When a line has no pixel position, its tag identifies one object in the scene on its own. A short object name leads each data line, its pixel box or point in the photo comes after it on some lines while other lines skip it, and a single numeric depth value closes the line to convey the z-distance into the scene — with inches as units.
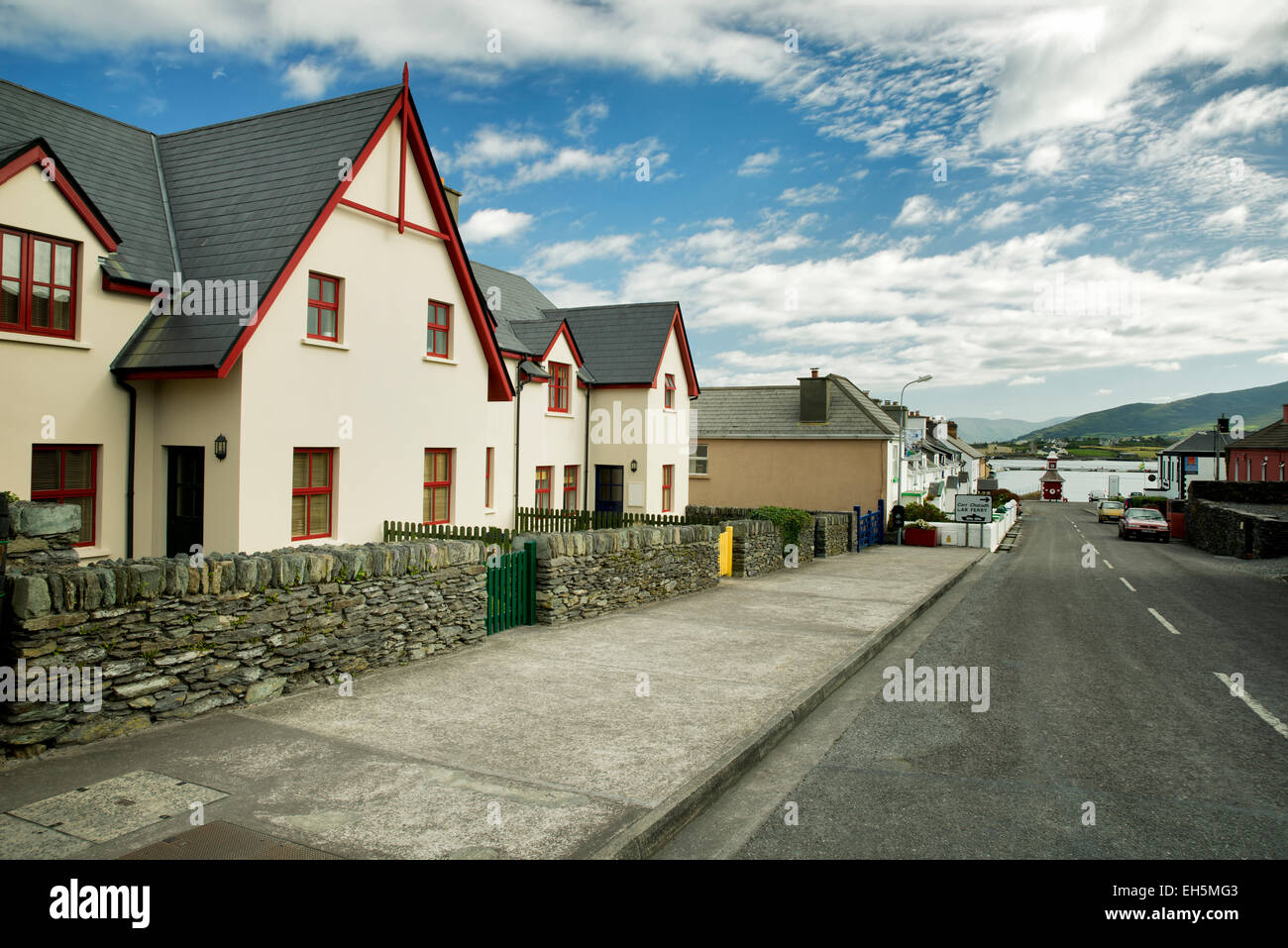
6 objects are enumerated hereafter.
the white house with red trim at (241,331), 458.0
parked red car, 1574.8
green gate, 478.3
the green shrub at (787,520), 956.0
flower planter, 1358.3
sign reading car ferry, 1386.6
